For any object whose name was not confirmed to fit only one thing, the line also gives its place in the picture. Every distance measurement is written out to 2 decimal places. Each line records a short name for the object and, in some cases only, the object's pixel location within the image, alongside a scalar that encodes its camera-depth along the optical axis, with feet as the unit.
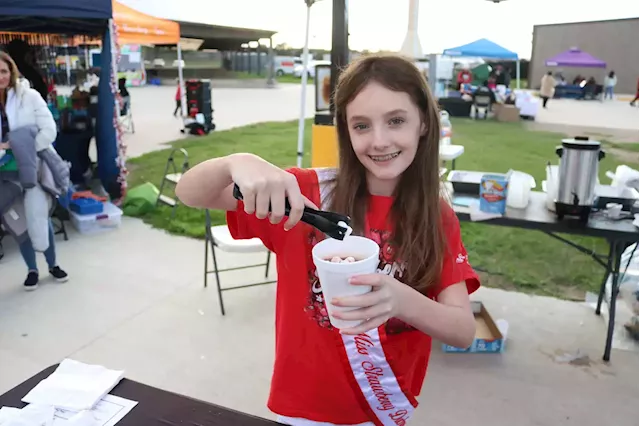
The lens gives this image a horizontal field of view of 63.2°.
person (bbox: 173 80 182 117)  50.80
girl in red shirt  4.36
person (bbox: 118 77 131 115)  38.32
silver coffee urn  10.43
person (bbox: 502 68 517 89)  71.72
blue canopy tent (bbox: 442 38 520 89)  55.26
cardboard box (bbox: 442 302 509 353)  11.43
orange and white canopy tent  29.40
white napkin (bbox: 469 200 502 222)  10.84
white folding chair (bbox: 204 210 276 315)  13.02
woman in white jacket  14.30
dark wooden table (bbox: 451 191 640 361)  10.09
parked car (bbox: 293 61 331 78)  146.24
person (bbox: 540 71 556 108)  68.13
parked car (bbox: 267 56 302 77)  151.66
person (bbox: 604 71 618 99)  82.92
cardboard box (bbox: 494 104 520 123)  54.54
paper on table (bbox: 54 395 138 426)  4.08
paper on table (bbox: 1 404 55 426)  3.99
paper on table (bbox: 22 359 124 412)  4.28
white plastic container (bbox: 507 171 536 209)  11.39
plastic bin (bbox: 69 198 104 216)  19.34
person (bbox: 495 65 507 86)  71.87
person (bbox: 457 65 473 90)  63.16
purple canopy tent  75.30
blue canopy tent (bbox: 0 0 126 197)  19.16
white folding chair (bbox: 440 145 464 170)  15.79
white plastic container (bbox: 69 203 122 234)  19.33
